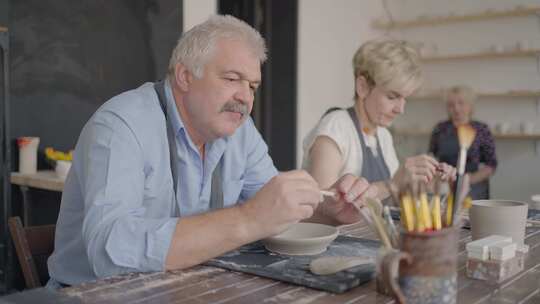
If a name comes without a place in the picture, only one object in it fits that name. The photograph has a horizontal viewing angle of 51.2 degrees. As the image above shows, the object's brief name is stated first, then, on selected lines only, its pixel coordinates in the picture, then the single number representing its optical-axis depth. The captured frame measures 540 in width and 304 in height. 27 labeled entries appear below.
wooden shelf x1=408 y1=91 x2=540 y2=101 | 4.76
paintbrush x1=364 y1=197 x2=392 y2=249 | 0.90
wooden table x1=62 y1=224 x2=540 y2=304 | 0.95
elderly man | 1.16
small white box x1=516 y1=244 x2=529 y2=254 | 1.26
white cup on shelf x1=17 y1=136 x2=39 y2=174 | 2.93
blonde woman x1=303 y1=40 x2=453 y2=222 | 2.29
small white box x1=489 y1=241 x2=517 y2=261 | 1.06
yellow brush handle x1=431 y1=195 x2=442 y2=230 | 0.84
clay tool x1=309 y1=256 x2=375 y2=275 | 1.06
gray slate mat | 1.02
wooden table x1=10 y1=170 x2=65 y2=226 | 2.71
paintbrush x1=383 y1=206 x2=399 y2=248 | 0.89
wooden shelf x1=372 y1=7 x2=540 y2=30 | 4.82
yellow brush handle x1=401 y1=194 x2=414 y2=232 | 0.82
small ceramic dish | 1.21
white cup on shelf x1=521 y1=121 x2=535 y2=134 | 4.80
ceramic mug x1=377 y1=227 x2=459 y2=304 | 0.80
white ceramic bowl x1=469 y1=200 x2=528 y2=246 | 1.30
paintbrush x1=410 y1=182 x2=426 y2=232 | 0.82
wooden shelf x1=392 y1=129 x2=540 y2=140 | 4.82
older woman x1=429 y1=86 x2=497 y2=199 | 4.21
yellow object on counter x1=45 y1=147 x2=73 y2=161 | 2.89
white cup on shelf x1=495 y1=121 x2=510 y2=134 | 4.93
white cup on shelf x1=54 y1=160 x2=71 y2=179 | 2.76
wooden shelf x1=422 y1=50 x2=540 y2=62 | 4.82
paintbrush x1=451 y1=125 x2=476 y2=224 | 0.84
